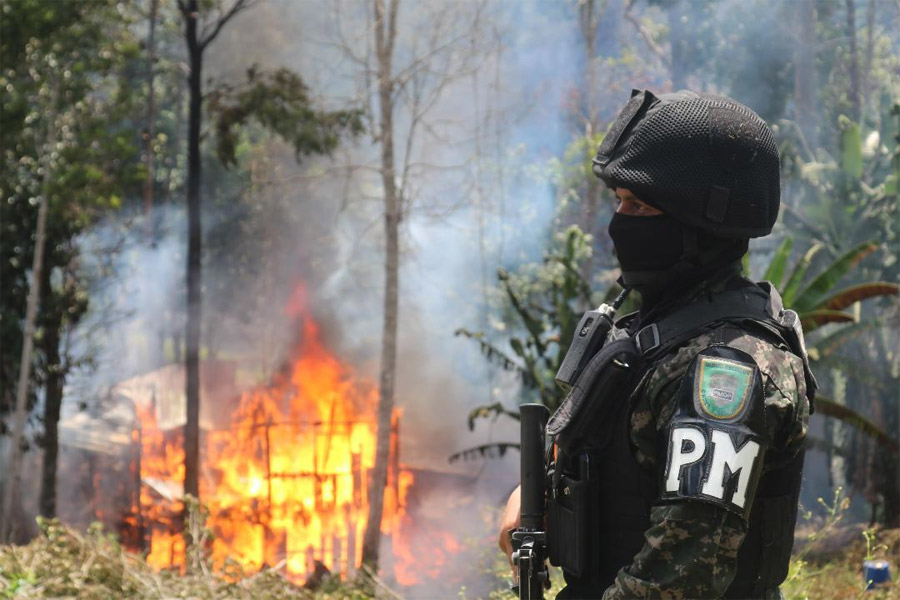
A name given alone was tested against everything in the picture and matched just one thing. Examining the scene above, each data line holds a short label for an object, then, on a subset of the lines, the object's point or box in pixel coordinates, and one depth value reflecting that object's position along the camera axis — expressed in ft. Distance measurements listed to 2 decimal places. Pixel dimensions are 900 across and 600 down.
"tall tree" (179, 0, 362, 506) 51.42
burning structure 53.16
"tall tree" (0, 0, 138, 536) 45.11
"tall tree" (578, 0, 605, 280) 56.65
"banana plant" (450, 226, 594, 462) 37.17
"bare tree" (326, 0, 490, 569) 44.39
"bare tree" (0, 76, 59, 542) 46.85
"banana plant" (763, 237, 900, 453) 34.40
